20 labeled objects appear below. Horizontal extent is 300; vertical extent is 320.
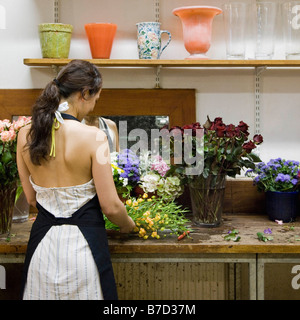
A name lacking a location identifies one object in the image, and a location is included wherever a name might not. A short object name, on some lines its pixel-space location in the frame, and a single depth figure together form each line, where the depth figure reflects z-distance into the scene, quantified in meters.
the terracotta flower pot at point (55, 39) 2.52
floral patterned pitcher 2.52
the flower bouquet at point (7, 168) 2.06
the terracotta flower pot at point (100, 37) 2.53
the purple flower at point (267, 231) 2.14
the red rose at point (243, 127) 2.16
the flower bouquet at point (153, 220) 2.07
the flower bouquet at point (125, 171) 2.18
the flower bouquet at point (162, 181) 2.30
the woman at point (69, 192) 1.76
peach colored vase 2.50
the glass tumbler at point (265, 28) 2.59
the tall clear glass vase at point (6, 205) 2.12
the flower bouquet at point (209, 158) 2.16
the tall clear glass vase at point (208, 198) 2.21
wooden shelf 2.53
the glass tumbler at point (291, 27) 2.62
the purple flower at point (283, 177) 2.30
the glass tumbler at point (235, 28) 2.55
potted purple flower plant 2.32
